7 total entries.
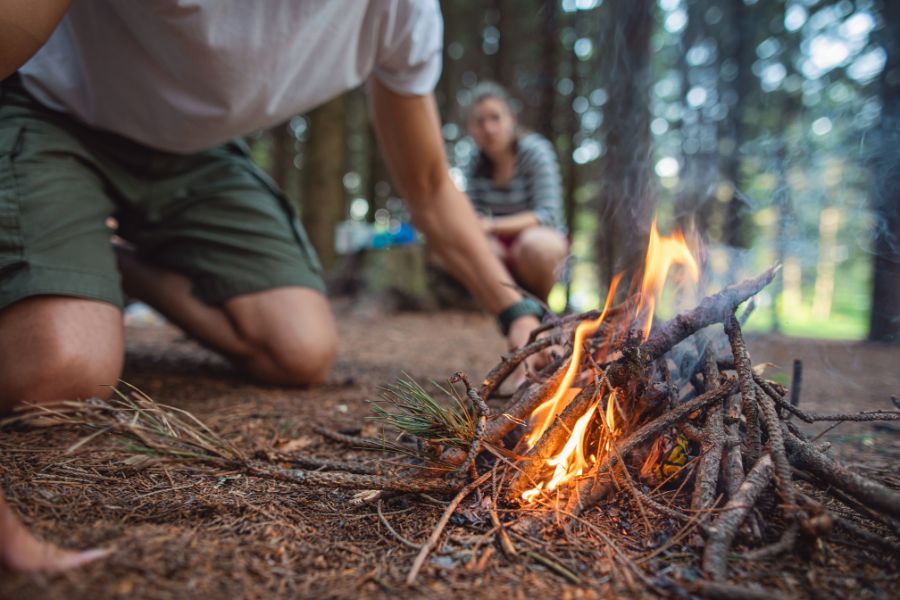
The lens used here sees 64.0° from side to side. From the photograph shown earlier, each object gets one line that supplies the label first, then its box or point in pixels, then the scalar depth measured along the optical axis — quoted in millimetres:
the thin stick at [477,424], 739
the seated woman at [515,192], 1812
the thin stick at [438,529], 610
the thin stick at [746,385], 750
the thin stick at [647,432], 743
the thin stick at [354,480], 748
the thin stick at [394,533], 671
